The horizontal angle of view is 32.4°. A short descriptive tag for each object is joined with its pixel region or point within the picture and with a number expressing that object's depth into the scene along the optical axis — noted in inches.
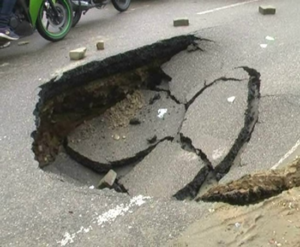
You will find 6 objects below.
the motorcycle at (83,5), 307.7
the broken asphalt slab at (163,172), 177.2
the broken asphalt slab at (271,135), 158.4
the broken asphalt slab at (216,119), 182.1
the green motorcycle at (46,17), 263.5
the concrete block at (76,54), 245.0
